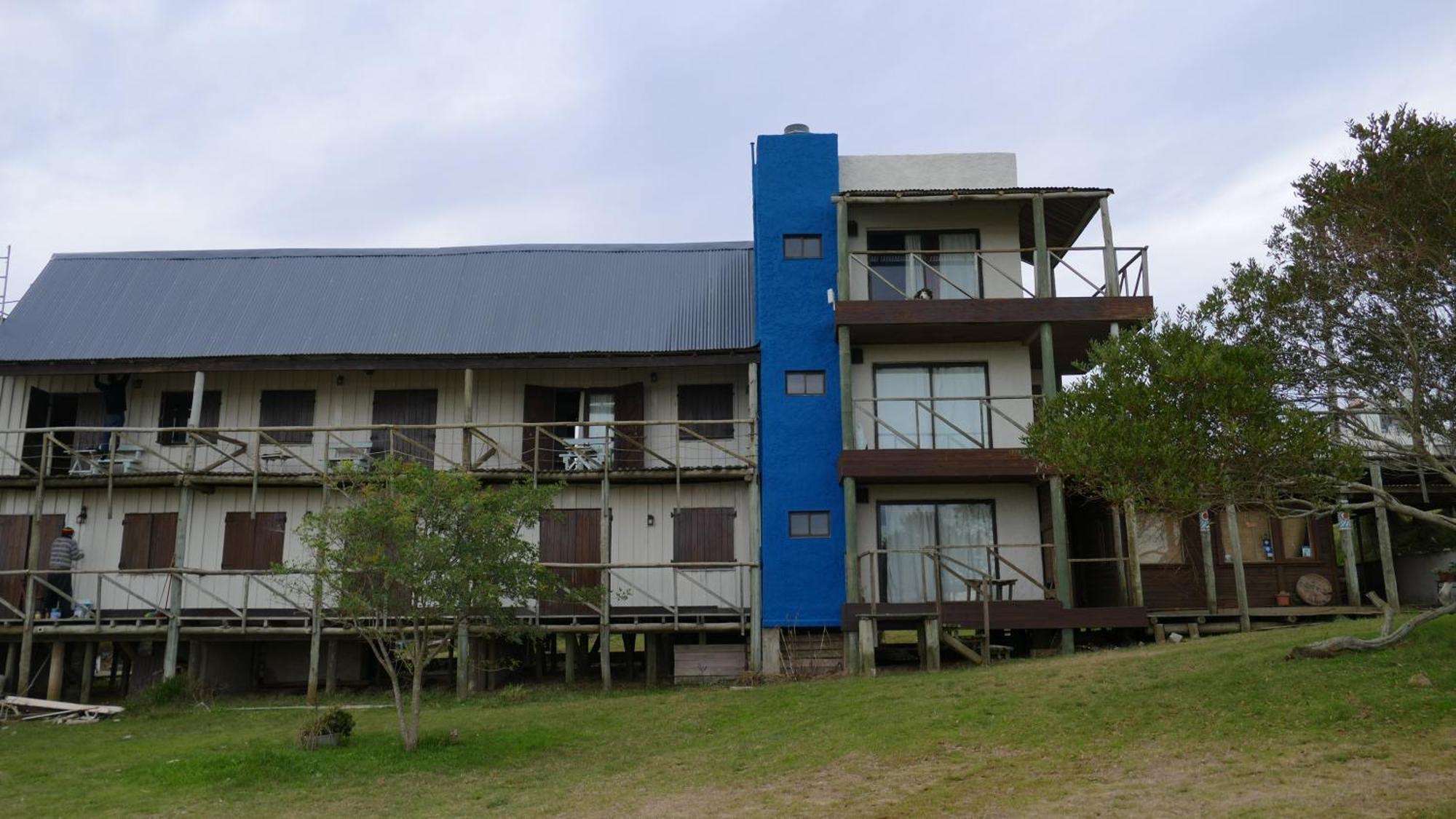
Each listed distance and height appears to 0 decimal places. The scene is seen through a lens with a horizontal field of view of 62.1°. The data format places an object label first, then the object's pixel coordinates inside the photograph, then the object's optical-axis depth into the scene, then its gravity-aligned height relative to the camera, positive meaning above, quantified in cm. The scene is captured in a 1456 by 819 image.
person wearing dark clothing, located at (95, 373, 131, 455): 2636 +495
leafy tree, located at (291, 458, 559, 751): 1602 +99
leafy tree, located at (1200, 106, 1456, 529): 1442 +415
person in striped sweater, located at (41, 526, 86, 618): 2448 +129
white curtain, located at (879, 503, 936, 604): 2322 +147
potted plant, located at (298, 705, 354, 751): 1697 -142
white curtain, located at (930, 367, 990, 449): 2373 +414
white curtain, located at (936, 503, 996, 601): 2320 +168
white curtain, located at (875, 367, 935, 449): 2378 +388
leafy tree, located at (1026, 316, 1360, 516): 1433 +216
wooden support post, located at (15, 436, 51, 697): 2377 +104
